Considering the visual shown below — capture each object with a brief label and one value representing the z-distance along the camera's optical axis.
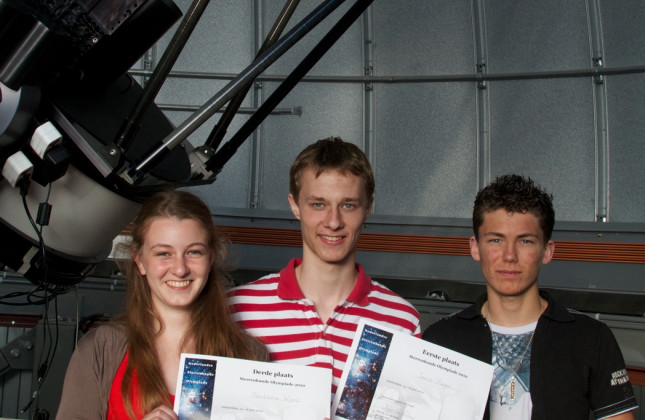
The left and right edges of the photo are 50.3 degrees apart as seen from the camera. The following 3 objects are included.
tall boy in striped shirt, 2.46
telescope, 2.31
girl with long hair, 2.12
